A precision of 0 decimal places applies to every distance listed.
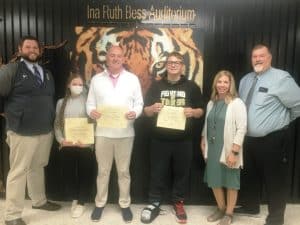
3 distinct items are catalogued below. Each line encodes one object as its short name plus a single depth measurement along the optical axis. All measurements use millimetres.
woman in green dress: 3039
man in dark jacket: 3016
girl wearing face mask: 3264
